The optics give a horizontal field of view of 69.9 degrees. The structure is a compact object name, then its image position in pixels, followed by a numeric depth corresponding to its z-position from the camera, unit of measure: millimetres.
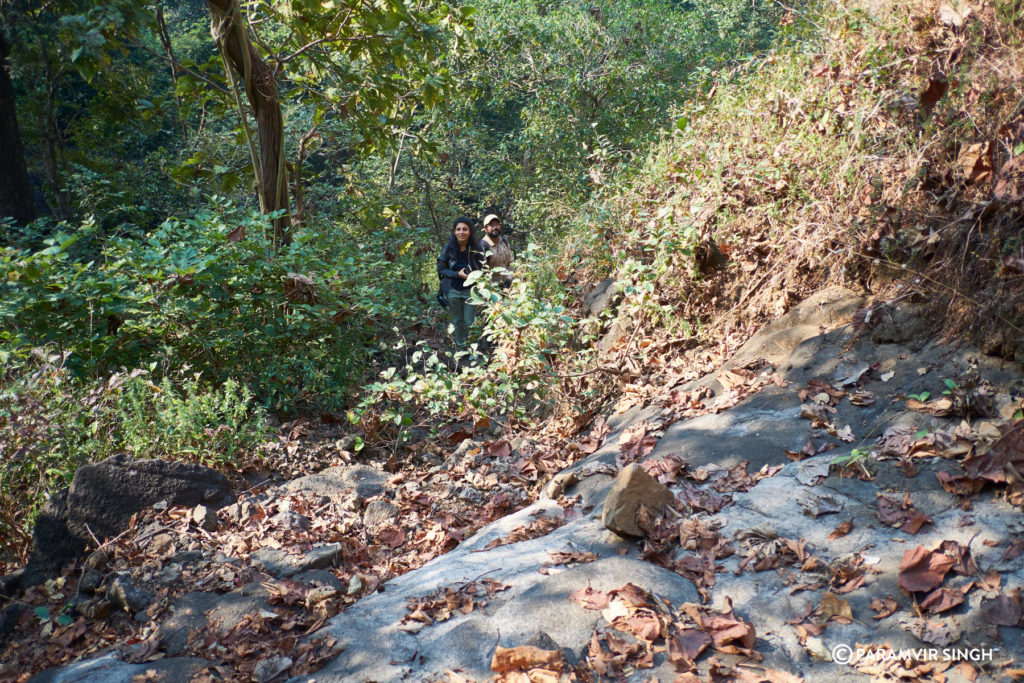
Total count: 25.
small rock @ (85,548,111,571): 3859
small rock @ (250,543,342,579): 3719
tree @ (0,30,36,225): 11195
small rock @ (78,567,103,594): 3775
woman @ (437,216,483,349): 8219
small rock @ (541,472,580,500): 4098
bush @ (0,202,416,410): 5520
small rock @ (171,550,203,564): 3773
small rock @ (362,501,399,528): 4355
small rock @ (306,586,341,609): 3413
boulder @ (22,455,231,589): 4051
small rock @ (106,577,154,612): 3541
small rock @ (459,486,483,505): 4621
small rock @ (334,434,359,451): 5688
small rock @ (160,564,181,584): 3658
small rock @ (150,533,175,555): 3848
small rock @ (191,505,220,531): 4125
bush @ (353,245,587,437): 5734
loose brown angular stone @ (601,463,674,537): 3270
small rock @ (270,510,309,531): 4176
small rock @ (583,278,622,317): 6852
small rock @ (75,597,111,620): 3602
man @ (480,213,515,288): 8205
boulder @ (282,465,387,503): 4633
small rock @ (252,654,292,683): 2867
